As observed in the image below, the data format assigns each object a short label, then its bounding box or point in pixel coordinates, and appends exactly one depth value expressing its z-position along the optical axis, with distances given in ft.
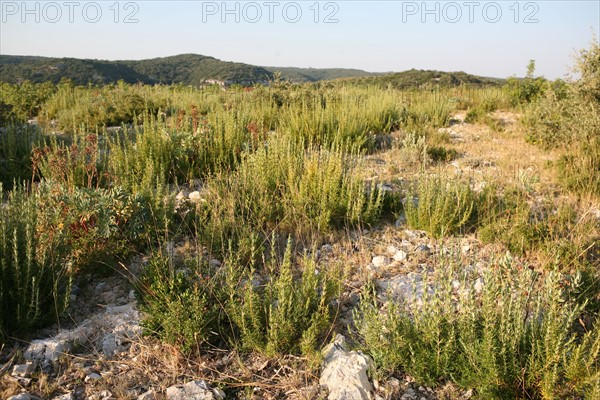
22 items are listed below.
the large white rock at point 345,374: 7.33
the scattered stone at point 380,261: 11.91
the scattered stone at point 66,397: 7.21
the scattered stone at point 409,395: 7.50
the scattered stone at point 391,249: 12.48
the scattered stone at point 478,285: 10.14
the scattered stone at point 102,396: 7.32
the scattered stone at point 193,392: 7.36
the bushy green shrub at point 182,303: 8.26
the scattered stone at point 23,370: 7.61
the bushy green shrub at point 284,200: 12.73
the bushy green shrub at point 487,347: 6.89
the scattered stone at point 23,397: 7.02
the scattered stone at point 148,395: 7.34
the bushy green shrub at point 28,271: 8.65
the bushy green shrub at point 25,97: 36.59
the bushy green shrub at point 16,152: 18.16
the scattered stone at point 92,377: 7.72
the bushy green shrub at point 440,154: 22.16
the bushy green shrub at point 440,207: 12.98
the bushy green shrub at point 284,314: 8.20
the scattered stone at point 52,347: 8.02
